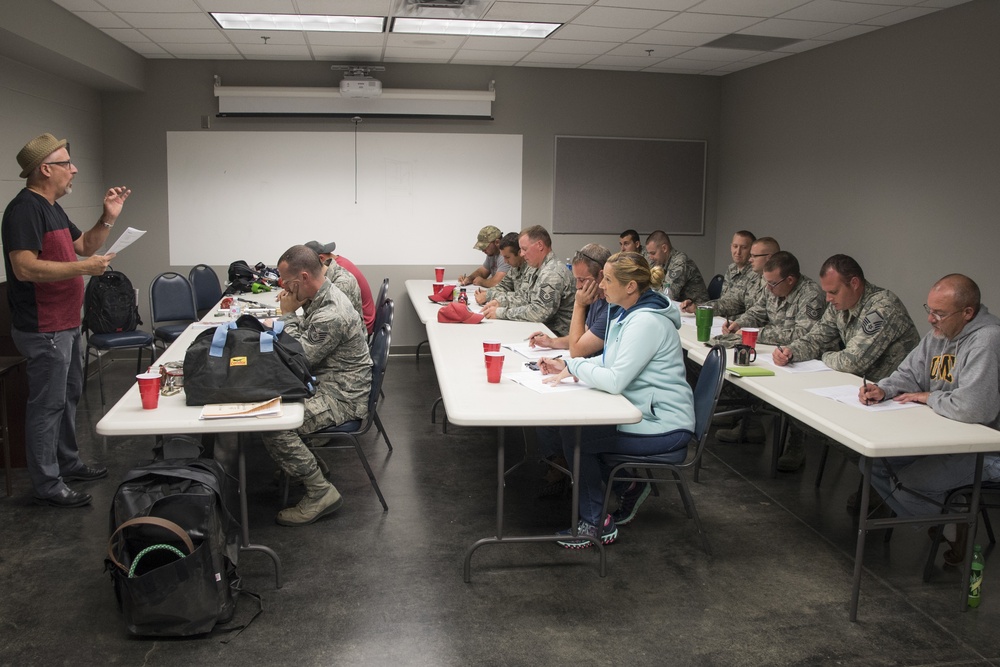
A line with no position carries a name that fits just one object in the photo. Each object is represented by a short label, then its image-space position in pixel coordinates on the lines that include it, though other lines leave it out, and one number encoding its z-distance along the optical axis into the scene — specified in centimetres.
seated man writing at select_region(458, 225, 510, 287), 689
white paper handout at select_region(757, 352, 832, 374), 385
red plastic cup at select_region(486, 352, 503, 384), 341
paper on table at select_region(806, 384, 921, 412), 318
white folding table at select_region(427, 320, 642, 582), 299
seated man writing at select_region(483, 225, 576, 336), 516
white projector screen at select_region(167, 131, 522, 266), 766
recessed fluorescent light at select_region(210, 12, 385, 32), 577
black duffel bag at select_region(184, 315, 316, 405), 311
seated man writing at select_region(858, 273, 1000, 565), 298
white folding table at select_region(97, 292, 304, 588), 288
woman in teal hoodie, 330
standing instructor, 364
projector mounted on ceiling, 723
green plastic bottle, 304
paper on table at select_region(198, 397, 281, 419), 300
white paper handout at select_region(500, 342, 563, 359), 412
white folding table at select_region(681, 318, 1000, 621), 276
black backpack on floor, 271
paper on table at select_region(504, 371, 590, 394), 336
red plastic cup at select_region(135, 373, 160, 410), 304
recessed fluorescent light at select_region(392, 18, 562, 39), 589
